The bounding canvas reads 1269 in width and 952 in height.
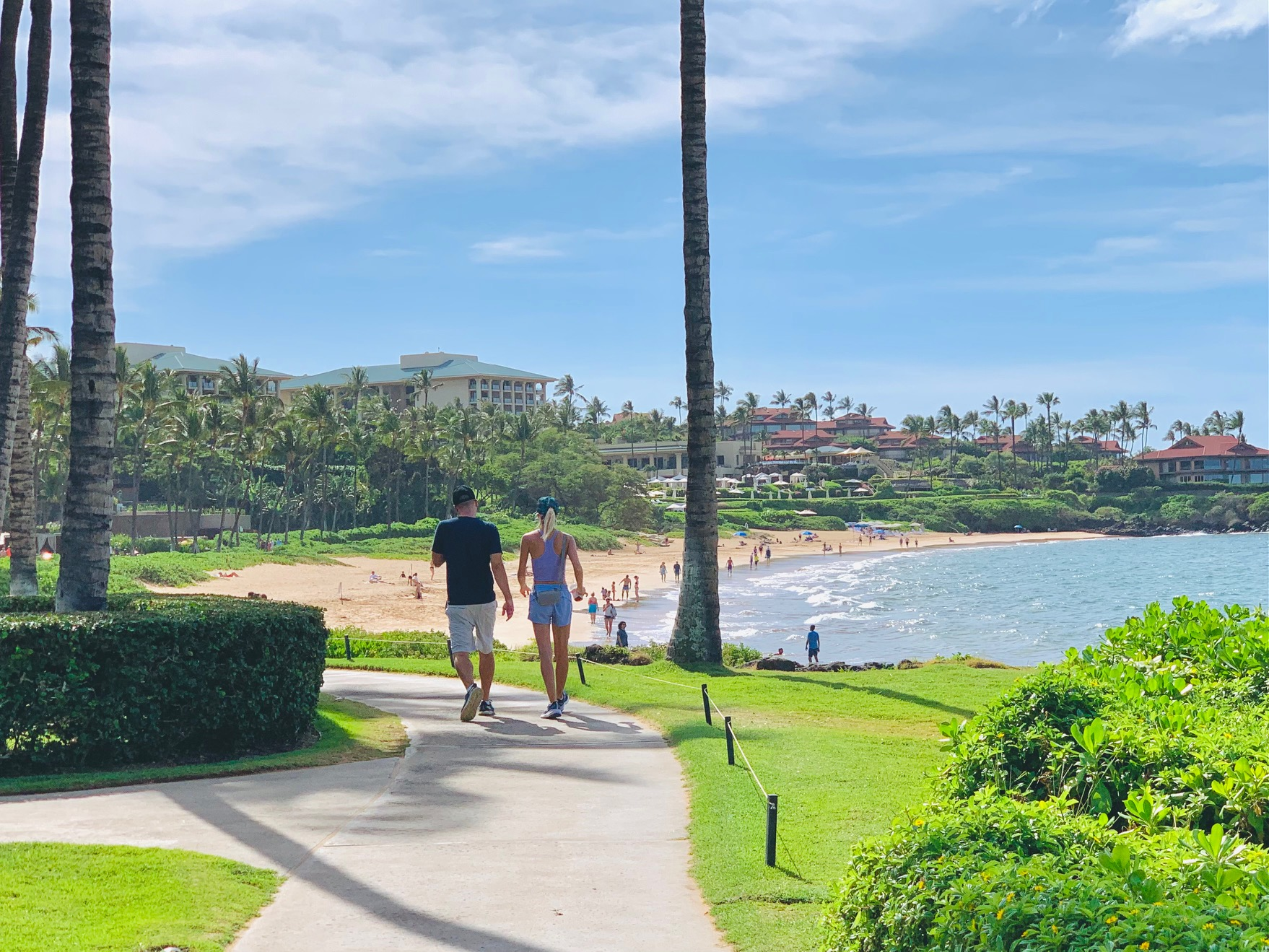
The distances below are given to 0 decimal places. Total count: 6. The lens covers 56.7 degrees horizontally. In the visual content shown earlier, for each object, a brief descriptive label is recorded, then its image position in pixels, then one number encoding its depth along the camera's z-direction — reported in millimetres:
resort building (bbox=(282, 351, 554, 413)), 140500
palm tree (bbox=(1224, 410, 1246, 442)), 165062
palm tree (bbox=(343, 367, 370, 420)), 108694
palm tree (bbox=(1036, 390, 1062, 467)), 164875
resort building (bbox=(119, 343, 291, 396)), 119875
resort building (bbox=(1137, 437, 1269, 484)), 127438
